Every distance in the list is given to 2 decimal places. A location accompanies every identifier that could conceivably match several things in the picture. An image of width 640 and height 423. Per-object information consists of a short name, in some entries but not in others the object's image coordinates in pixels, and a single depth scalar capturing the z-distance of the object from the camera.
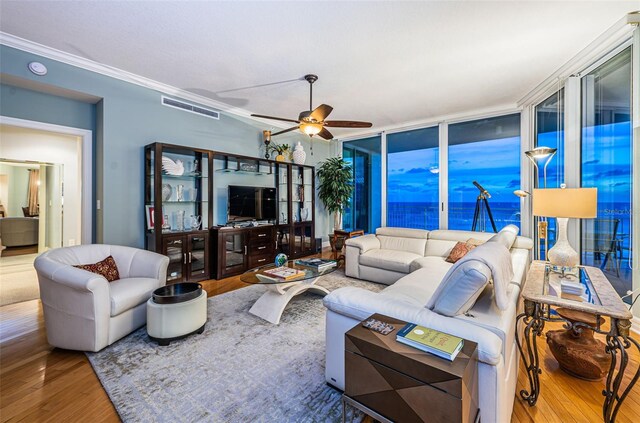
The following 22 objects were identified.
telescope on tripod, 4.41
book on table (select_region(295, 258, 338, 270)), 3.11
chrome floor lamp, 2.95
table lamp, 2.07
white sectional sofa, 1.21
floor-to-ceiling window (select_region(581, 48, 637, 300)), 2.62
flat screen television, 4.57
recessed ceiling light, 2.85
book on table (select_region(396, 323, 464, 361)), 1.10
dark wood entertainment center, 3.67
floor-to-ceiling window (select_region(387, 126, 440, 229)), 5.42
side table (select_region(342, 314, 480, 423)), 1.02
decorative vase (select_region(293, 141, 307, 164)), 5.54
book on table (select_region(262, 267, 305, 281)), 2.77
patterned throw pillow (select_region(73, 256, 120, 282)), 2.52
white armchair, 2.09
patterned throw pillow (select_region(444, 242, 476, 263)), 3.55
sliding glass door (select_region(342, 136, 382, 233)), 6.26
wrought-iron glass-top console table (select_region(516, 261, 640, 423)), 1.38
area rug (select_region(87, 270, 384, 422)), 1.57
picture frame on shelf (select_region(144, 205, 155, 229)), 3.66
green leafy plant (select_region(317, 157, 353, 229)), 6.13
